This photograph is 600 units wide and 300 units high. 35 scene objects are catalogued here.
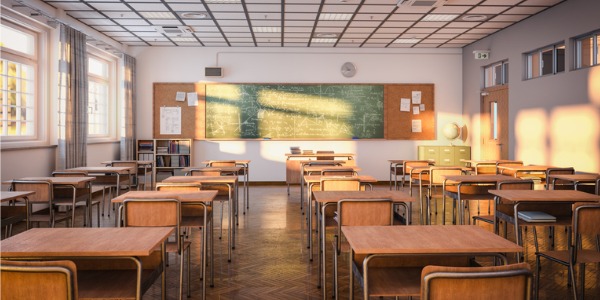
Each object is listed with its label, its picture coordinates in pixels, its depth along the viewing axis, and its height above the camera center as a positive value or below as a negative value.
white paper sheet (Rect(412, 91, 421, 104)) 11.19 +1.12
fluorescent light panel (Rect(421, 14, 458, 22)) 8.09 +2.23
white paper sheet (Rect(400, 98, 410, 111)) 11.20 +0.95
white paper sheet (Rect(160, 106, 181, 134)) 10.96 +0.64
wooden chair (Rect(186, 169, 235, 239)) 5.16 -0.48
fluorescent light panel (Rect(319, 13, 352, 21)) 8.10 +2.25
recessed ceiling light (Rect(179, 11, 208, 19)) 7.89 +2.24
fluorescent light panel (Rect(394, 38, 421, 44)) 10.24 +2.28
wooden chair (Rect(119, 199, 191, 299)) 3.17 -0.47
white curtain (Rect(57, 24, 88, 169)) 7.48 +0.77
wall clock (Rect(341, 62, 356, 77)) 11.08 +1.78
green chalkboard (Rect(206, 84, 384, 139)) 10.99 +0.79
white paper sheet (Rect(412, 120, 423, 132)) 11.25 +0.42
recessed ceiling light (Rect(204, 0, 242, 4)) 7.18 +2.22
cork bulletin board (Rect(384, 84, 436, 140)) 11.18 +0.71
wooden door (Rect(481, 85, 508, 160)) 9.29 +0.42
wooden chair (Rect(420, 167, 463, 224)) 5.90 -0.40
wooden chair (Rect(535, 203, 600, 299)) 2.94 -0.56
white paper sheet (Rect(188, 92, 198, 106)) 10.93 +1.07
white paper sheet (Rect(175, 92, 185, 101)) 10.91 +1.14
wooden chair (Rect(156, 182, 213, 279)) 4.07 -0.56
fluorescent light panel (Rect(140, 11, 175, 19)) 7.83 +2.24
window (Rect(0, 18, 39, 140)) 6.55 +0.95
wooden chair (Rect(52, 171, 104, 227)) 5.17 -0.58
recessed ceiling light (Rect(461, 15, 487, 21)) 8.15 +2.23
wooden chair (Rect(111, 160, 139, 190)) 7.35 -0.31
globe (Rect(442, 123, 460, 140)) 10.96 +0.29
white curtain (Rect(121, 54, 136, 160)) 10.22 +0.80
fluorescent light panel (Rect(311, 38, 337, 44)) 10.19 +2.29
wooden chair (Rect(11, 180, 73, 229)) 4.52 -0.43
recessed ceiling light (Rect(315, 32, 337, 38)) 9.61 +2.28
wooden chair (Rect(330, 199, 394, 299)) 3.14 -0.47
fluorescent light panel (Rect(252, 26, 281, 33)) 9.05 +2.27
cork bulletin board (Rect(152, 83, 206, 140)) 10.90 +0.87
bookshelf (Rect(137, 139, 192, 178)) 10.58 -0.19
